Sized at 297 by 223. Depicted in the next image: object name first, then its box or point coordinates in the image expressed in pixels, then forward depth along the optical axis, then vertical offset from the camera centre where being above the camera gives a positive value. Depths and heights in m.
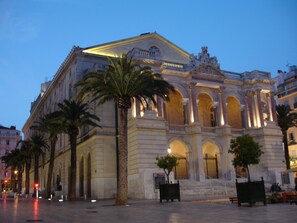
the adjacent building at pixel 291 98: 66.78 +15.71
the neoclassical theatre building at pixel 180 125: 39.75 +7.21
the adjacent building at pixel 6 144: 128.12 +16.47
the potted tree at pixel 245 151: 31.11 +2.59
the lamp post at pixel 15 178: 96.69 +3.26
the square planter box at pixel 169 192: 28.39 -0.62
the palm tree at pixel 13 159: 75.71 +6.77
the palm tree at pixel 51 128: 40.92 +7.20
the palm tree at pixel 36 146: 61.53 +7.41
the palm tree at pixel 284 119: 53.78 +8.90
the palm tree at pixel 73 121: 38.19 +7.06
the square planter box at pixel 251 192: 20.77 -0.68
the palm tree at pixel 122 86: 29.19 +8.31
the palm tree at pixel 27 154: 66.27 +6.62
